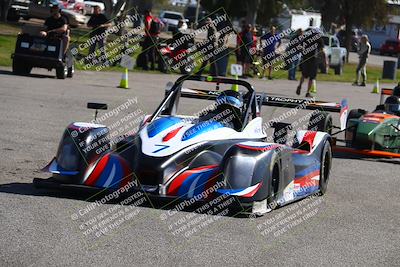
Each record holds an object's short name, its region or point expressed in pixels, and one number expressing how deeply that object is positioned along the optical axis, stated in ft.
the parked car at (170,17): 226.28
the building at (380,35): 305.32
